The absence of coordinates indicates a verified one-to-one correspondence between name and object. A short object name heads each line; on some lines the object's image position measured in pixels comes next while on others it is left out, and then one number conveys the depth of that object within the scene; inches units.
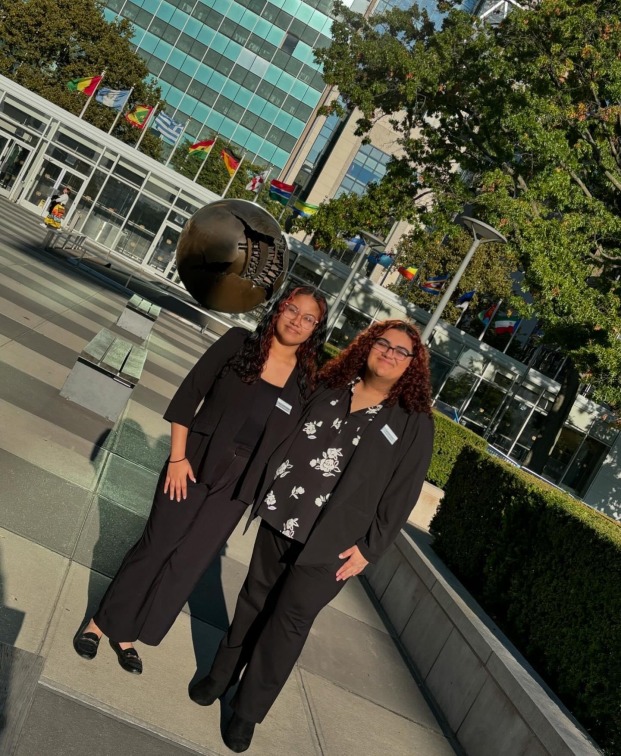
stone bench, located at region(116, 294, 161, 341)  587.8
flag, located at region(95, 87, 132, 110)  1396.4
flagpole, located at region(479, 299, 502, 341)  1320.1
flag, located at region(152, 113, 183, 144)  1364.4
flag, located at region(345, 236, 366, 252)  1351.6
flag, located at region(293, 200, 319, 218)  1201.0
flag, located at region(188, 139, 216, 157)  1376.7
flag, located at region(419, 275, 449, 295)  1263.3
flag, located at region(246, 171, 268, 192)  1395.2
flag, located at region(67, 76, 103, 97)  1433.3
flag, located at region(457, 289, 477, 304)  1197.0
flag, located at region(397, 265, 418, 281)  1499.8
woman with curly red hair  145.1
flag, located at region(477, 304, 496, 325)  1307.8
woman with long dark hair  150.0
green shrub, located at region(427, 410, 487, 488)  519.8
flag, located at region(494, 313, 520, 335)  1259.8
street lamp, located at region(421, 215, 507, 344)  636.7
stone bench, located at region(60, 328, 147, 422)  329.7
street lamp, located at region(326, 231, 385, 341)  915.4
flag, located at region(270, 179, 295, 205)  1299.2
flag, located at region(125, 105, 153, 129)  1419.8
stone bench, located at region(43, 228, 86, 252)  924.0
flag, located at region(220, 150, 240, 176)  1375.5
